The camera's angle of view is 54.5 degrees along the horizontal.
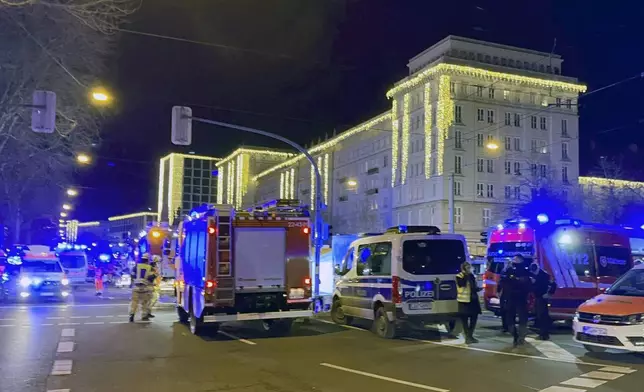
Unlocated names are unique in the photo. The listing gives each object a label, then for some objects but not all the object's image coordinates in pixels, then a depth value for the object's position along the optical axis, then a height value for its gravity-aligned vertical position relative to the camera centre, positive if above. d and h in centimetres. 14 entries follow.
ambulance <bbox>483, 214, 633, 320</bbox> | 1488 -7
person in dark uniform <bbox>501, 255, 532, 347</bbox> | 1248 -89
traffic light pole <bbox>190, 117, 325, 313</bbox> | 1659 +137
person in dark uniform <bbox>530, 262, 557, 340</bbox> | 1355 -91
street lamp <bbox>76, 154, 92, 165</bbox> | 2563 +370
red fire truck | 1360 -42
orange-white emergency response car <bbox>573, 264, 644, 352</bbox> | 1037 -118
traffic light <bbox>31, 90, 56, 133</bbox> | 1488 +323
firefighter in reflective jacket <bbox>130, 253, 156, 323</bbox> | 1755 -119
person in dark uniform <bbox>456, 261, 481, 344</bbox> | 1298 -102
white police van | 1316 -60
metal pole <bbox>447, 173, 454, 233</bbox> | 3442 +276
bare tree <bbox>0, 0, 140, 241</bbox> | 1630 +561
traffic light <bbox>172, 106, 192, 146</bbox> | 1769 +349
